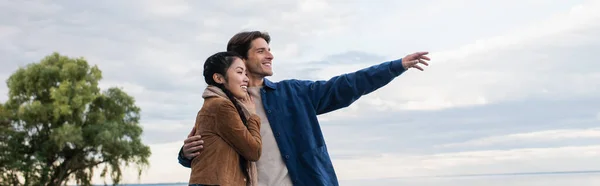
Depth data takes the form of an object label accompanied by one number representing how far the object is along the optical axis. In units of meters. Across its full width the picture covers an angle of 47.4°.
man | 3.74
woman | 3.20
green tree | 27.28
